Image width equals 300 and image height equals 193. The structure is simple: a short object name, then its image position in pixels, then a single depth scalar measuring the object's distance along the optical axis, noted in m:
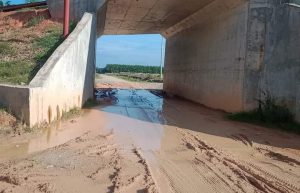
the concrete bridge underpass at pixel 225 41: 7.76
